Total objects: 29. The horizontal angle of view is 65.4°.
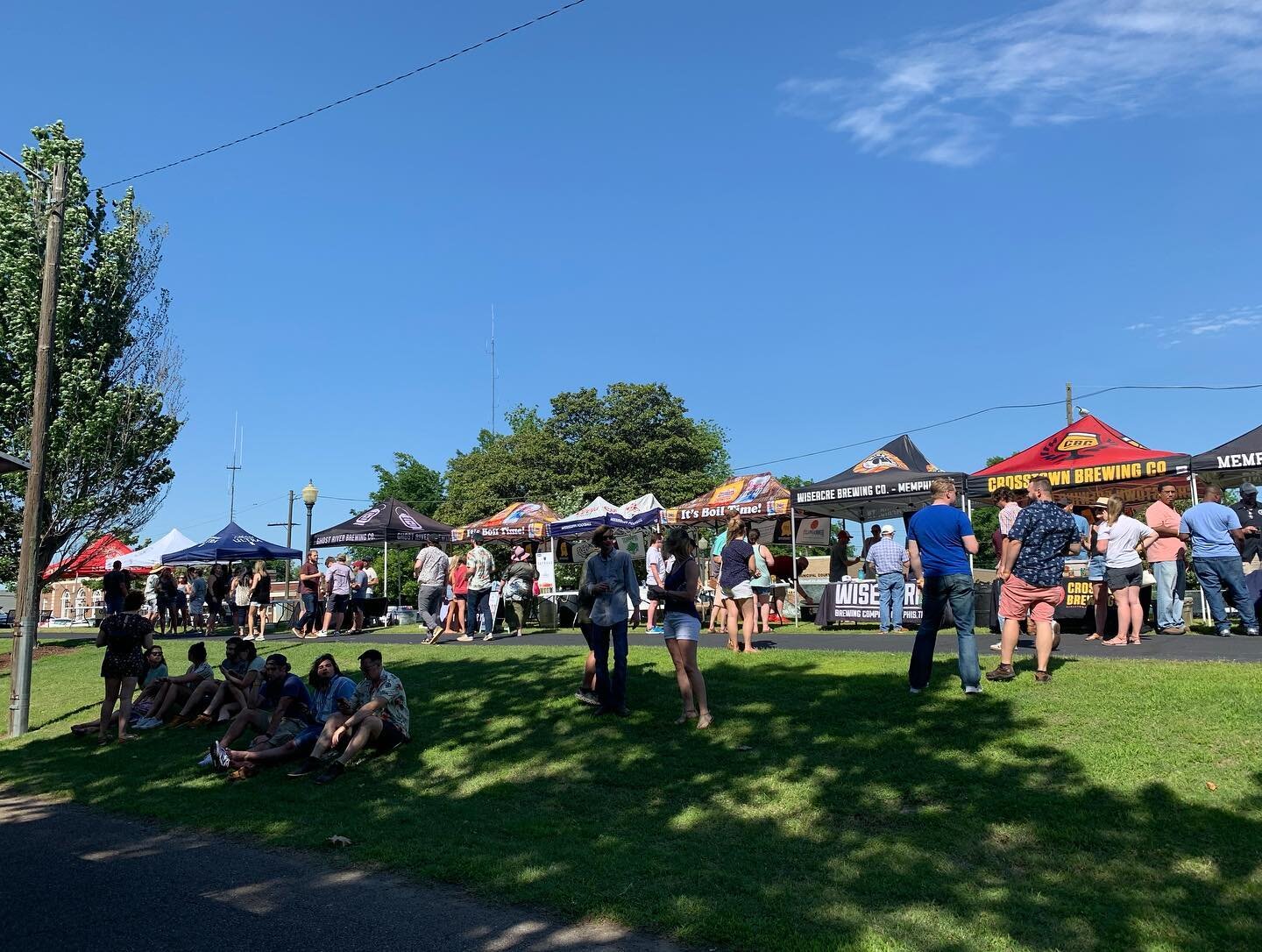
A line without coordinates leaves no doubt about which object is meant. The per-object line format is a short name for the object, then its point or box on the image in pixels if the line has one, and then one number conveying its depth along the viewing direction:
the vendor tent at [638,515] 20.67
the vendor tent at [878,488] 17.19
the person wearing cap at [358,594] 21.73
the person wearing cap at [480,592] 17.75
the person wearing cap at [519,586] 18.91
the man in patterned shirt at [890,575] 14.76
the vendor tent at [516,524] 24.25
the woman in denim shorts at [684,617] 8.55
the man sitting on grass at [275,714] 9.34
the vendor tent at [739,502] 19.05
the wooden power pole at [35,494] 12.60
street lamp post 29.48
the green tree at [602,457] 53.09
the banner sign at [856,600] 16.30
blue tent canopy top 24.56
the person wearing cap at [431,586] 17.56
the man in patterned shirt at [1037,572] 8.61
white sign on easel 23.16
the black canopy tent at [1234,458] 13.79
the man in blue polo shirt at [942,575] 8.38
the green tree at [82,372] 22.75
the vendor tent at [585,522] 21.98
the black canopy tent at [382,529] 24.69
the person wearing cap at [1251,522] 12.98
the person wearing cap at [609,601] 9.27
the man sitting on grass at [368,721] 8.79
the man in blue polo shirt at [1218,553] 11.97
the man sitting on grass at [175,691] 11.87
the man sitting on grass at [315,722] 8.99
